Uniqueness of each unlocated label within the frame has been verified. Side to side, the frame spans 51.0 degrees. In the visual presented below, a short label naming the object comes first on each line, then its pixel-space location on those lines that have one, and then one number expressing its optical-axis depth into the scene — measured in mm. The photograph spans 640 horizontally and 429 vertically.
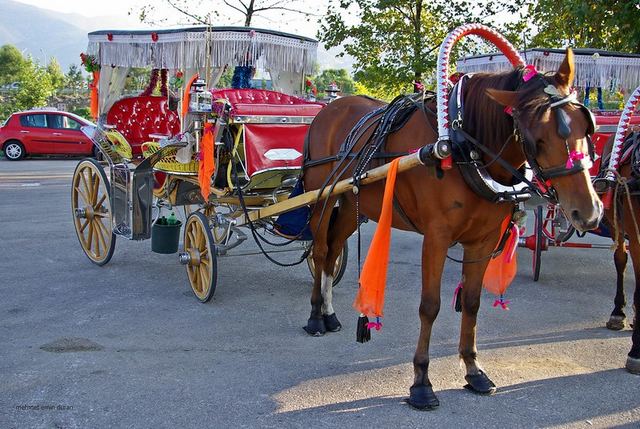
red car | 20141
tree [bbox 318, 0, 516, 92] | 14695
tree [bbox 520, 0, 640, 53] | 8969
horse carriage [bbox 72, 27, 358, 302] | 6039
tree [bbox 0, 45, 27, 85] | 46831
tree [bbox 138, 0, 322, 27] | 17547
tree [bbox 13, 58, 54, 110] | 27406
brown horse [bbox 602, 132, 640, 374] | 4707
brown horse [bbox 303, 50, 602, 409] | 3416
